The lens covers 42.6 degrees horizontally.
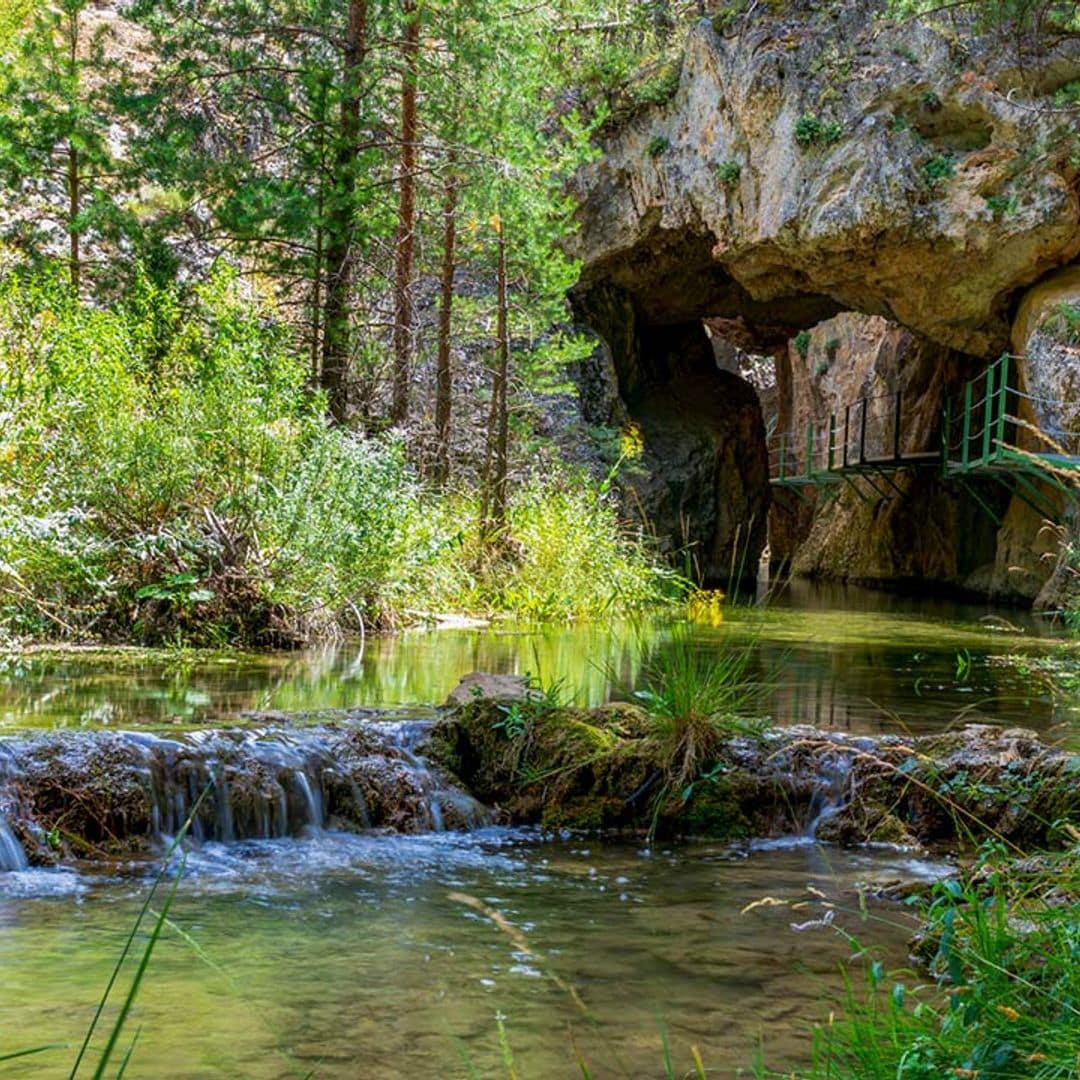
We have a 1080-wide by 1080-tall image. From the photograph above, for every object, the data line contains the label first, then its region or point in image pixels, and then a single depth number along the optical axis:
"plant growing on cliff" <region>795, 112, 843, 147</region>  17.45
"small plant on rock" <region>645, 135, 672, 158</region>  20.73
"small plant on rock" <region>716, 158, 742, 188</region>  19.17
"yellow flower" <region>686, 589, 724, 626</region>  13.28
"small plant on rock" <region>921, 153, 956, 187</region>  16.88
